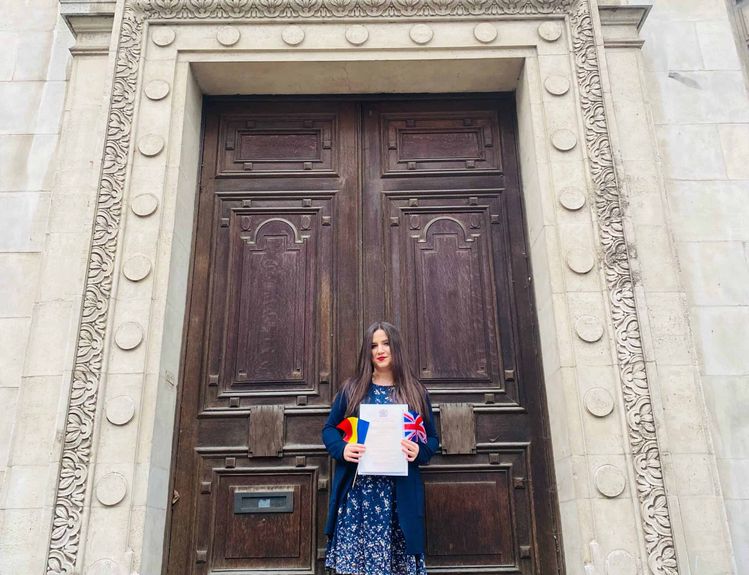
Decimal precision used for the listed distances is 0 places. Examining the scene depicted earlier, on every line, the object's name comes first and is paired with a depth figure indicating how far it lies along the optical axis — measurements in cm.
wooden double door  532
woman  436
